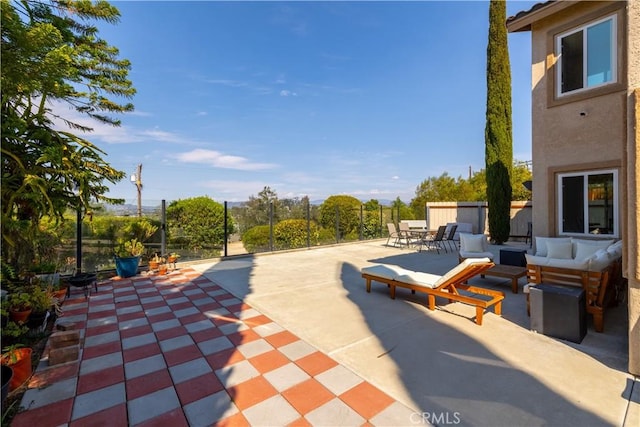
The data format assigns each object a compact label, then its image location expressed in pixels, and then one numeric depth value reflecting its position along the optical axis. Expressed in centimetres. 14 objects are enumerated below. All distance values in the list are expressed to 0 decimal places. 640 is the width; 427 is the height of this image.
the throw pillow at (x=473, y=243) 700
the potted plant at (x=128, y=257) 654
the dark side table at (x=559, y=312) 323
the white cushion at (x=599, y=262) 365
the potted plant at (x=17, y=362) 238
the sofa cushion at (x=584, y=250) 470
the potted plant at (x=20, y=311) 348
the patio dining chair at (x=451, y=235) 1043
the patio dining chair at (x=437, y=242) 1010
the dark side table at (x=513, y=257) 635
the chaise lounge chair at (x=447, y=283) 388
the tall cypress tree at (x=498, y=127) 1109
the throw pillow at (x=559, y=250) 505
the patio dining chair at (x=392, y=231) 1166
